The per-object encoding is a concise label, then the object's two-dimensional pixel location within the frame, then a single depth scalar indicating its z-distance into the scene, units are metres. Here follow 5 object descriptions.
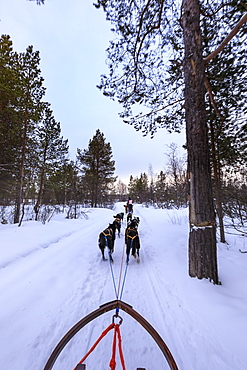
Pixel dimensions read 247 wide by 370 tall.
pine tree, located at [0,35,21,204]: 8.90
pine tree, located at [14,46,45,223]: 10.02
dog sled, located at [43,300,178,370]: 0.98
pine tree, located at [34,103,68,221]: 12.66
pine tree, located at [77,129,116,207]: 24.67
